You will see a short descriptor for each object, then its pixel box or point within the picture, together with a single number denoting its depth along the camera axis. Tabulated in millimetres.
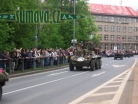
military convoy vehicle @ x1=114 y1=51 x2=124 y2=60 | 66500
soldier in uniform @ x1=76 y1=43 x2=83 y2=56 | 31797
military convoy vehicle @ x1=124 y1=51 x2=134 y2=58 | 88750
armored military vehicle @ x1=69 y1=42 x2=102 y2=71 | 30656
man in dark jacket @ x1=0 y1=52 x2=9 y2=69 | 23141
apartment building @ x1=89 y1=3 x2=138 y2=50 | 124750
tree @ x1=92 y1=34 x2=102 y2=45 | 77125
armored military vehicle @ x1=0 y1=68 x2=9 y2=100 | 12936
